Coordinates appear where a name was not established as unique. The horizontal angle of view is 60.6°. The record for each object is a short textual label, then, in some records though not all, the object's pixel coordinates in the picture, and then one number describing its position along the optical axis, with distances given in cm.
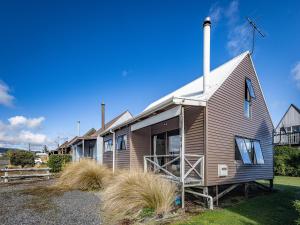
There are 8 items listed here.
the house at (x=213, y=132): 899
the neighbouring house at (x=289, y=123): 3170
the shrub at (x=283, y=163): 2190
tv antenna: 1375
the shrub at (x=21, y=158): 2644
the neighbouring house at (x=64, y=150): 4029
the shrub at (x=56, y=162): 2273
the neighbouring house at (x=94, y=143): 2458
